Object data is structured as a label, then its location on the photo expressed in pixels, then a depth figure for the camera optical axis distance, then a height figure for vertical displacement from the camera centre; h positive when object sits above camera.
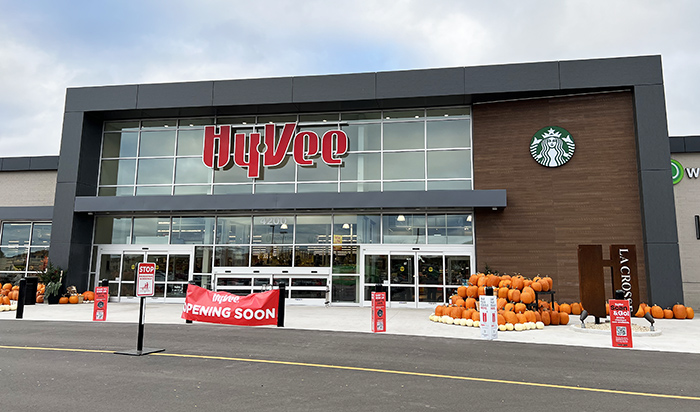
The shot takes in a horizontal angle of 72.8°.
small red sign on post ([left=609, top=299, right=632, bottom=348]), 10.10 -0.94
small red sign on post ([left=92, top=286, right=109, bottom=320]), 14.06 -0.97
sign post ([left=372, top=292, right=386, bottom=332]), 12.20 -0.92
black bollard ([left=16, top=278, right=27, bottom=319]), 14.52 -0.92
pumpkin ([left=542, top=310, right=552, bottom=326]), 13.65 -1.14
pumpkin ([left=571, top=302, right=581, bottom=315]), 16.19 -1.01
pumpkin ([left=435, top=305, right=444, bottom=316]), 14.53 -1.02
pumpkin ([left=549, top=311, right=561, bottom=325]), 13.74 -1.14
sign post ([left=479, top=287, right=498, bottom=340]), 11.18 -0.90
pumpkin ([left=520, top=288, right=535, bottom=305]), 13.39 -0.56
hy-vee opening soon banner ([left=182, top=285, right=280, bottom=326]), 12.77 -0.91
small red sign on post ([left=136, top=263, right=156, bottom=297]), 9.35 -0.13
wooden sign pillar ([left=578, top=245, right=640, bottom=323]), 12.76 +0.08
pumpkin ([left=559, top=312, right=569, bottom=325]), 13.80 -1.17
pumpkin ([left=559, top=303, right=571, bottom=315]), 15.32 -0.95
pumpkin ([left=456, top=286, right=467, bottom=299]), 14.83 -0.43
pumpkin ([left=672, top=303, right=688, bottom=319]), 15.64 -1.05
